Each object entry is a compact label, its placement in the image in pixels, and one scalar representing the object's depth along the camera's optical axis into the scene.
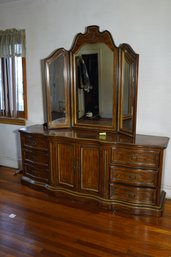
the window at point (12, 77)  3.37
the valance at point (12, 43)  3.33
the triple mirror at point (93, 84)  2.69
